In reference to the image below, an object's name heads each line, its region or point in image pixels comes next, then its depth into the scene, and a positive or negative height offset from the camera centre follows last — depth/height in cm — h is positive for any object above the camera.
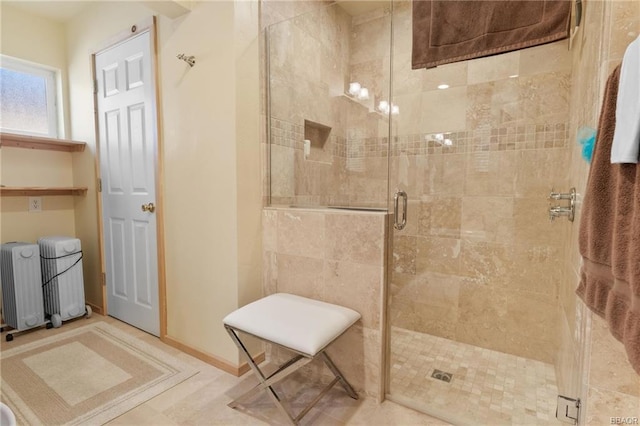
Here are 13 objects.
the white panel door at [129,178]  220 +9
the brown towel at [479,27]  139 +77
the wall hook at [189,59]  186 +76
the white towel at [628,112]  69 +17
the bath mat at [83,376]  155 -106
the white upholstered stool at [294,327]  131 -60
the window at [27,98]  257 +77
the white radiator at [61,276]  243 -67
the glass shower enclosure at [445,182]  181 +5
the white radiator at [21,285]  228 -69
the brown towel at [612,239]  70 -12
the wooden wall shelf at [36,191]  240 -1
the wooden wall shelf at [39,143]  239 +38
